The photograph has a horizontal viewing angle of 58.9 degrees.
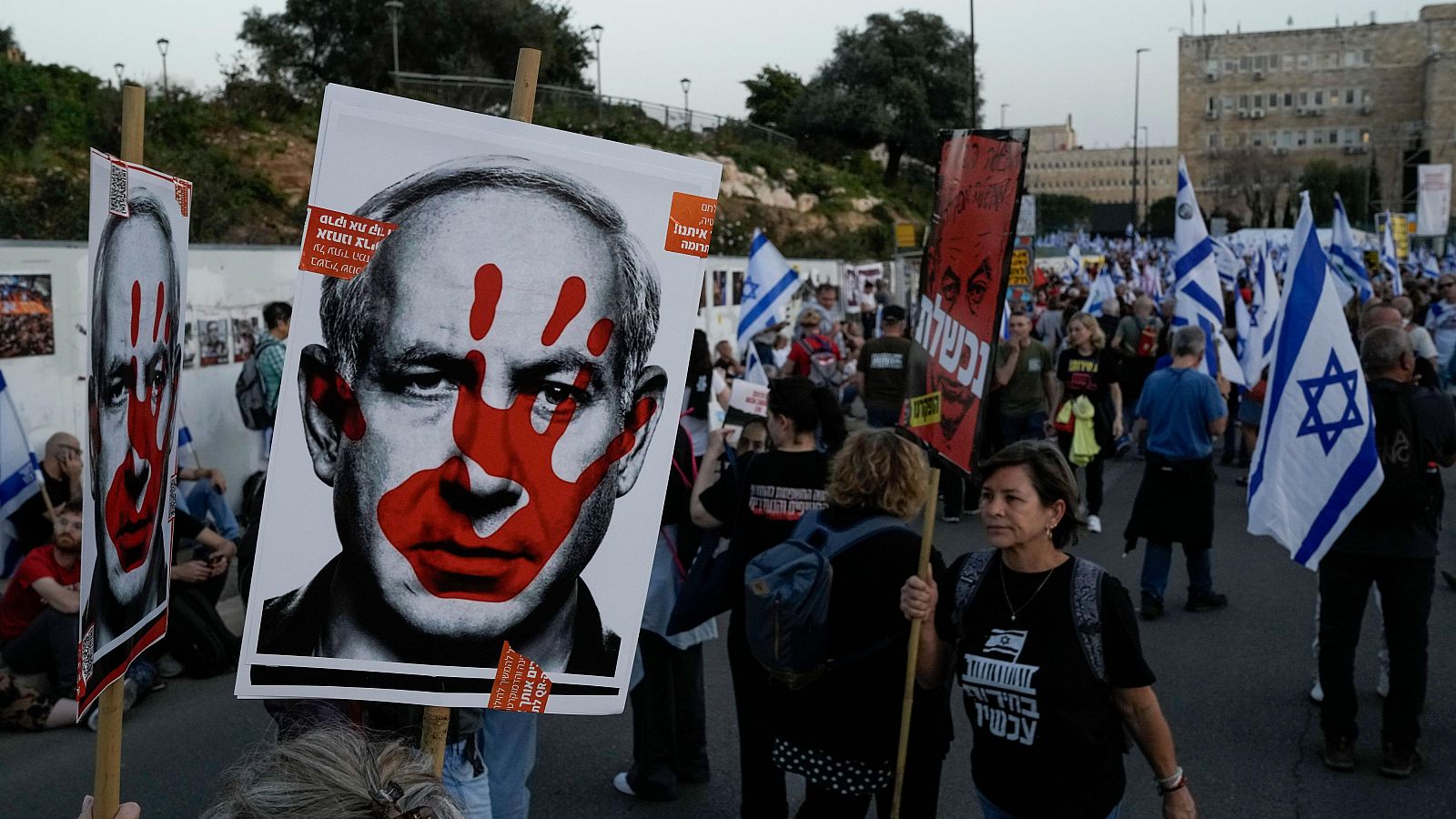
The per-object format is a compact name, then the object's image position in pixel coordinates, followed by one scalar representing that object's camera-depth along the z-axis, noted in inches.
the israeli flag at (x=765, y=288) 500.1
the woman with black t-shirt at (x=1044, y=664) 119.0
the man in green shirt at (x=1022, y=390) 387.9
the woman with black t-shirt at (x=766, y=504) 152.3
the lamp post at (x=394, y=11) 1280.8
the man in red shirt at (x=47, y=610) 225.5
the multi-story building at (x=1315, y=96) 3983.8
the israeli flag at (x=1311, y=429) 190.2
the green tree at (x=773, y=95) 2215.8
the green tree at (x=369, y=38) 1369.3
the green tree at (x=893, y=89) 1994.3
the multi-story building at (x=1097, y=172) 6077.8
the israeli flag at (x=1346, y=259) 625.3
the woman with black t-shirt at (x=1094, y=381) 391.9
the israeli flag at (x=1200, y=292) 462.9
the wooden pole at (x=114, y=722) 82.0
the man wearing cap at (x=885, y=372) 397.7
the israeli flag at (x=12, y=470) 222.7
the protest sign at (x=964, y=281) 135.9
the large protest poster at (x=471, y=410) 89.2
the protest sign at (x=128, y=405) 87.4
